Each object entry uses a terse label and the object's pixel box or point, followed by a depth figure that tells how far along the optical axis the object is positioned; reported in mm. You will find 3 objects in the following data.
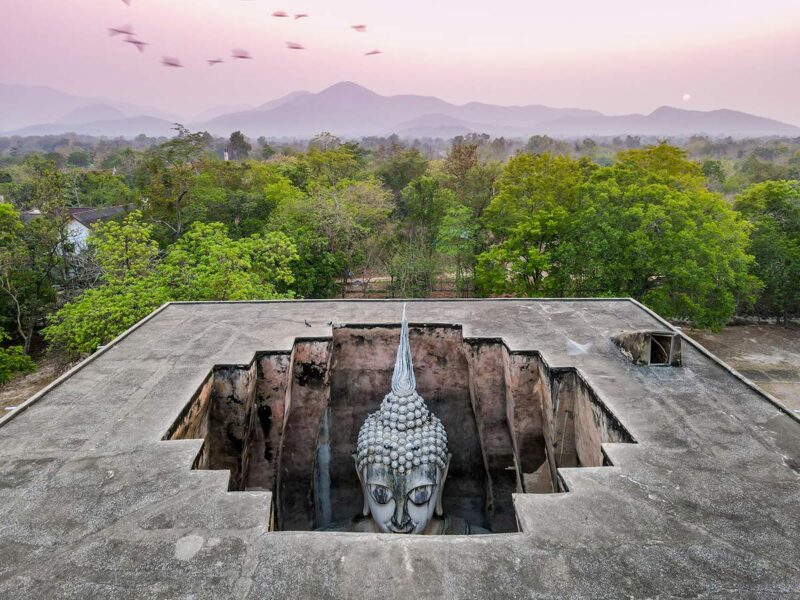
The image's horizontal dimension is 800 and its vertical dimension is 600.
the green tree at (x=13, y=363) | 17477
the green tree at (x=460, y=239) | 26578
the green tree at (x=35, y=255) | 22172
